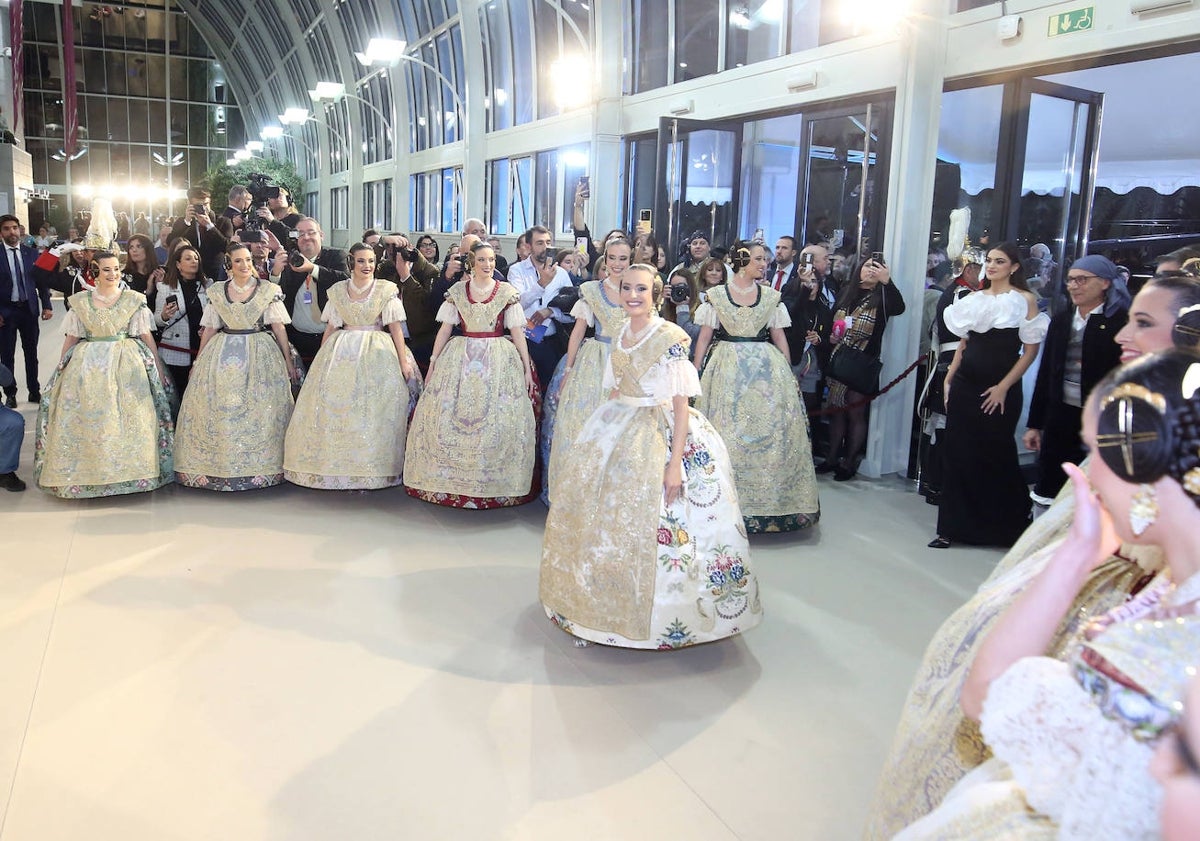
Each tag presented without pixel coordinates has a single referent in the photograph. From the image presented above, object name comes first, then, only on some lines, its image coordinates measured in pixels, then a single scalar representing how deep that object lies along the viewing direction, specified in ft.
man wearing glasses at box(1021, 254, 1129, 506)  14.51
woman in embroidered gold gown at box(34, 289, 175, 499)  17.52
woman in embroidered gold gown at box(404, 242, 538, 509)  17.39
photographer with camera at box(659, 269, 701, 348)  16.89
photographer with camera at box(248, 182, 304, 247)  25.89
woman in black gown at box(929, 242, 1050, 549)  15.88
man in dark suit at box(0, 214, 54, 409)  26.27
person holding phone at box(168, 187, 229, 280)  23.85
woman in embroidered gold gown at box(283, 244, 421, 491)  17.81
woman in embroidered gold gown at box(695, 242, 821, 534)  16.58
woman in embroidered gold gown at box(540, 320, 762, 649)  11.21
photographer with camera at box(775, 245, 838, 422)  21.35
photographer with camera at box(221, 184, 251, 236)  25.80
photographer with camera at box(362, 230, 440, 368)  21.99
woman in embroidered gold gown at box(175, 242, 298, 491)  18.19
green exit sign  16.80
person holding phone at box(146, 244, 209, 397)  20.51
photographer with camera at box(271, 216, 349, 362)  21.27
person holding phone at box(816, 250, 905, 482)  19.99
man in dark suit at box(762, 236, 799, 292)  23.26
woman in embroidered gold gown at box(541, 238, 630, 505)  16.90
